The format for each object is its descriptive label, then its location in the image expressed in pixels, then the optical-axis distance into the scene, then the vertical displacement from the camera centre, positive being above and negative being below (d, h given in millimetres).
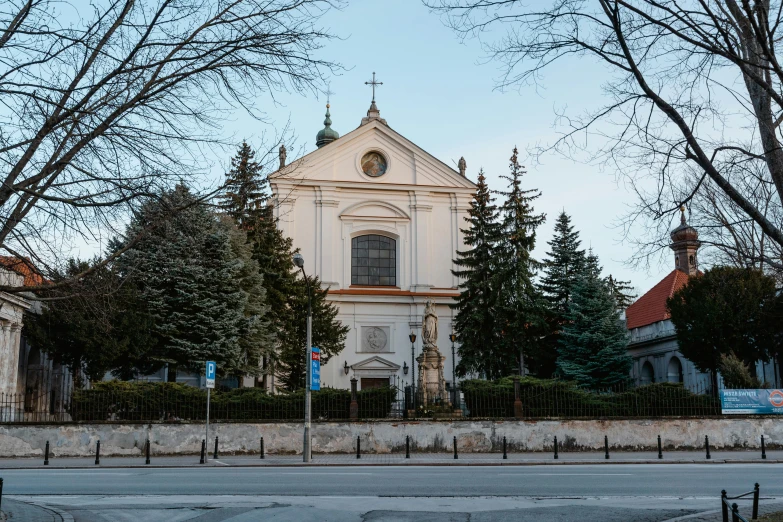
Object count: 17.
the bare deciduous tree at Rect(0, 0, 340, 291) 7758 +2784
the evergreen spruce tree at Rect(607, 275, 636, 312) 74400 +9319
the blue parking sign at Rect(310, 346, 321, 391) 22891 +681
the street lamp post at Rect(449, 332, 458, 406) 37512 +1464
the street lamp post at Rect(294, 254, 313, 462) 21402 +169
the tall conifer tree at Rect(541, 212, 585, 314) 43375 +6653
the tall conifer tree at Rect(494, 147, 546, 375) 39188 +4813
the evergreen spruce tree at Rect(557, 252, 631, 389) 40688 +2647
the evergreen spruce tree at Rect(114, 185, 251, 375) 32406 +3182
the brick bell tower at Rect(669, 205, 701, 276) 52619 +8704
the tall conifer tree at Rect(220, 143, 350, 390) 37812 +3950
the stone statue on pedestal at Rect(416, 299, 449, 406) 27156 +715
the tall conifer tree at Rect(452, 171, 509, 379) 39219 +4539
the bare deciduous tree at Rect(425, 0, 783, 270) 8125 +3403
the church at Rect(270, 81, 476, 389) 42094 +8510
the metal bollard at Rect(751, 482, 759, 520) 8596 -1212
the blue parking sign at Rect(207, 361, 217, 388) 22578 +585
